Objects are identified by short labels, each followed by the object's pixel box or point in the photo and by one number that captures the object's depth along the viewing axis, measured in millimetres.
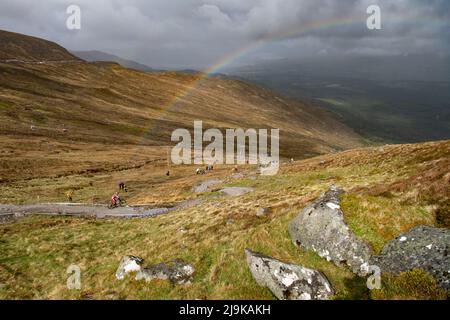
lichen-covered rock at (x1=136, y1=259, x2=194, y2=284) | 18683
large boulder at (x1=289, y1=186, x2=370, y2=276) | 17500
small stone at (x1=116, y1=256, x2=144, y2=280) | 20406
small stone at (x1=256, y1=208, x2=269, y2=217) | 31572
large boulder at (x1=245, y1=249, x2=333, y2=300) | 15720
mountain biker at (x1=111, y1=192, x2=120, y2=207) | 55344
